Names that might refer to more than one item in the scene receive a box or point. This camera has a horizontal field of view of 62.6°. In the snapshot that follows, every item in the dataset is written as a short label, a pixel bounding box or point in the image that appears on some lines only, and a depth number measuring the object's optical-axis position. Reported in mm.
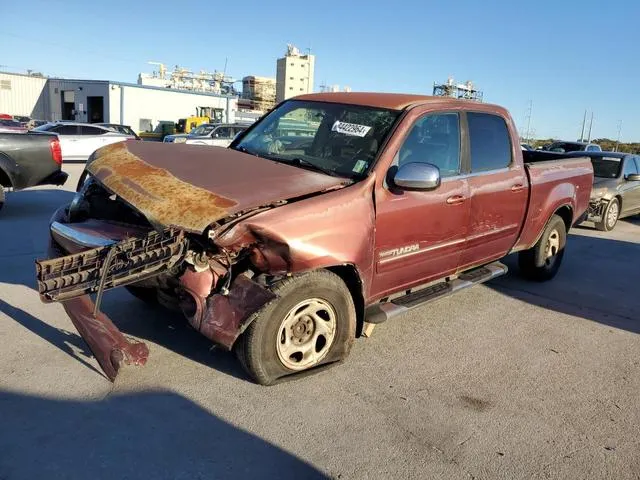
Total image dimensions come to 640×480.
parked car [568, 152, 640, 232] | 10586
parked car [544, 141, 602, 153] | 20641
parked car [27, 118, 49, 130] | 27325
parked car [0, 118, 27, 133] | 24728
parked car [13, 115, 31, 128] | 38006
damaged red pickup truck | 3223
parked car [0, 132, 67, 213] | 8406
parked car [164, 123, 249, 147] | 22623
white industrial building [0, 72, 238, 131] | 41562
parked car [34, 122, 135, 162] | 21000
